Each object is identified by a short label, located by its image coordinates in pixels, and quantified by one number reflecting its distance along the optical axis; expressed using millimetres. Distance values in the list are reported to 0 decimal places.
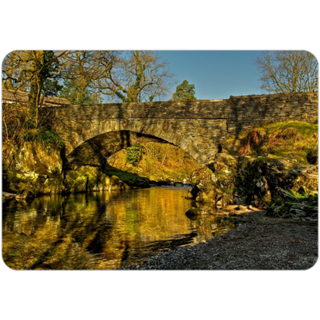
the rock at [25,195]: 13855
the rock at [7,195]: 12580
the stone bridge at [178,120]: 13062
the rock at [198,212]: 10595
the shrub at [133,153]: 30484
